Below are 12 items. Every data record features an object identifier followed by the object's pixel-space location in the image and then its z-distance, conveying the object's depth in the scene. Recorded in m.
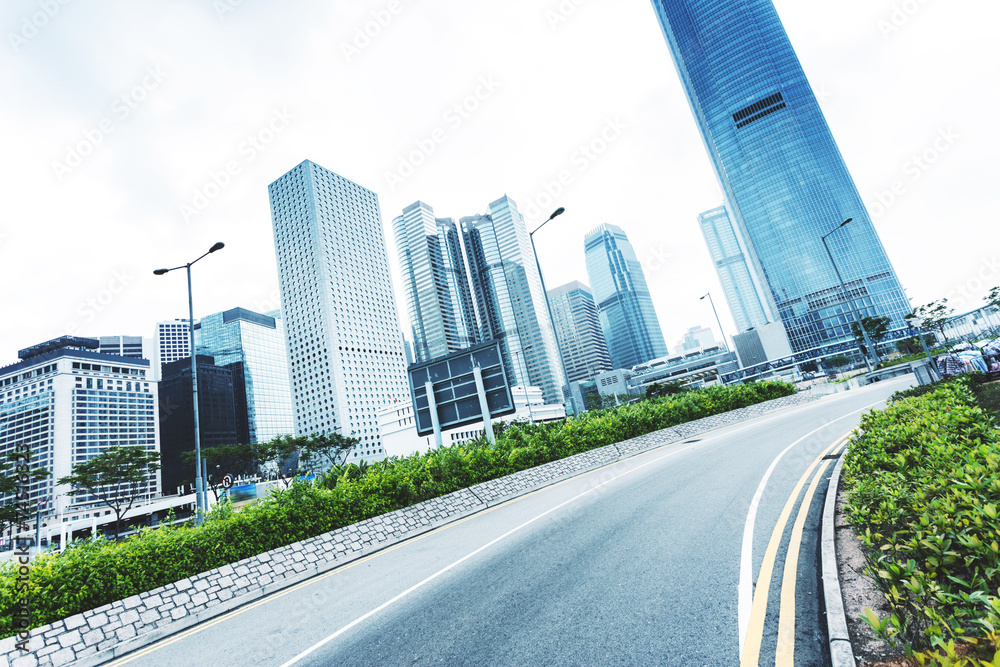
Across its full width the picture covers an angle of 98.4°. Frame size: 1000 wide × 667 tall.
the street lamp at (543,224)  17.23
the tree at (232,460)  72.62
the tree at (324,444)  80.25
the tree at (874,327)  44.35
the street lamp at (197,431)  15.09
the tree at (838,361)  127.32
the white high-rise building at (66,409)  111.62
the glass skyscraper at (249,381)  184.12
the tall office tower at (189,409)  141.75
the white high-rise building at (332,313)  151.50
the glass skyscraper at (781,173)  134.25
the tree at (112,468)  49.62
